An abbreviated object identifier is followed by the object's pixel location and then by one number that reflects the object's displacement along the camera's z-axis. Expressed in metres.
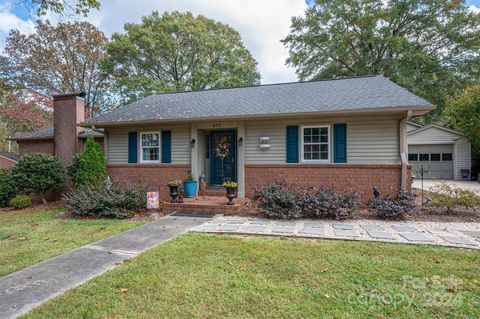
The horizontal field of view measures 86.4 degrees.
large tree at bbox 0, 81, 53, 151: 19.81
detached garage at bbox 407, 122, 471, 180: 16.02
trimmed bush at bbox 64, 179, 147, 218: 7.05
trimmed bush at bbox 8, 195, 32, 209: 8.77
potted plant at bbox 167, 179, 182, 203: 7.68
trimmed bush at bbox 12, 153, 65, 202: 8.91
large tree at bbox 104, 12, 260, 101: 18.88
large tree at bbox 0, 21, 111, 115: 19.14
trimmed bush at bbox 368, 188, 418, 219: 6.08
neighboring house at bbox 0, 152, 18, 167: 16.95
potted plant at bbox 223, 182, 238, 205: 7.24
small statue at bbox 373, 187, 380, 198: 6.92
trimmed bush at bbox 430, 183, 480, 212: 6.41
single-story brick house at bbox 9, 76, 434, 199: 7.37
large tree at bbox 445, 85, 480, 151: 14.80
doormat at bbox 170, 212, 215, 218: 6.84
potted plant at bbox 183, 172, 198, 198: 8.34
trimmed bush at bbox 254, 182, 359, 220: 6.20
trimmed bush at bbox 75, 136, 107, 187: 8.59
